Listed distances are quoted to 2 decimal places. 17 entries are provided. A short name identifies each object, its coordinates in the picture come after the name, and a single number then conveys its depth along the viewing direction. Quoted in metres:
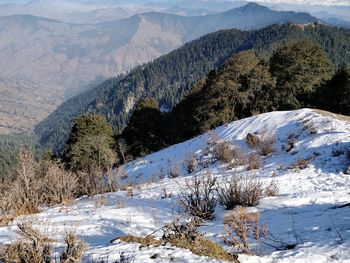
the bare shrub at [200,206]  7.45
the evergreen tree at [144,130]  48.61
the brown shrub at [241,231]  5.26
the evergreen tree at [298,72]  43.34
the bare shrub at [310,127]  14.26
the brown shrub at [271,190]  8.65
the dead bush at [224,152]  13.81
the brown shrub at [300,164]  11.30
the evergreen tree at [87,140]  36.69
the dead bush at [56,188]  11.77
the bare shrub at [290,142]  13.34
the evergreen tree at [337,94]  39.00
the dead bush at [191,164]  14.55
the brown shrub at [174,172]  14.16
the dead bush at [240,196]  7.83
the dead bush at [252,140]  14.85
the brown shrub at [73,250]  4.54
